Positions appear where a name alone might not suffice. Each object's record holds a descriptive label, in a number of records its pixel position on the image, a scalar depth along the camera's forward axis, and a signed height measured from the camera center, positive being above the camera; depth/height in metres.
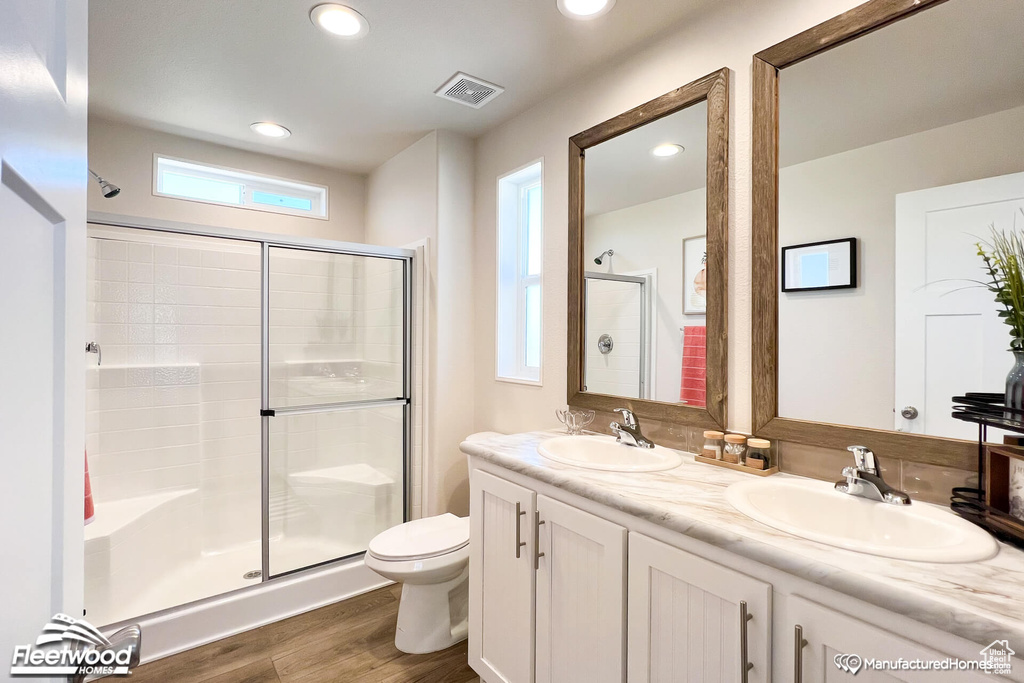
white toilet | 1.99 -0.97
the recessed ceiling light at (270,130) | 2.75 +1.19
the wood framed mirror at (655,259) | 1.68 +0.31
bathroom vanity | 0.81 -0.53
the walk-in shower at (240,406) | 2.44 -0.36
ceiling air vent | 2.24 +1.17
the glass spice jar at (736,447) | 1.54 -0.34
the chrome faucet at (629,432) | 1.82 -0.35
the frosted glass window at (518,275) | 2.65 +0.35
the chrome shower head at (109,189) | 2.06 +0.64
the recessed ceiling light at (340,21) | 1.77 +1.17
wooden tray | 1.46 -0.39
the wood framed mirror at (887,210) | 1.17 +0.34
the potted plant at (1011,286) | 1.04 +0.12
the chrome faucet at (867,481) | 1.18 -0.35
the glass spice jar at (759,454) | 1.48 -0.35
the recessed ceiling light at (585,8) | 1.71 +1.16
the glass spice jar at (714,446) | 1.61 -0.35
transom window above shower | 2.98 +0.98
